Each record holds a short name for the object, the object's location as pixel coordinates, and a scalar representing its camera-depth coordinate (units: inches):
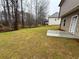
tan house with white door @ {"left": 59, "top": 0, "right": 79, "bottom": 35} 164.6
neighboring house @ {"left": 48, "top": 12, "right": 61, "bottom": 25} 622.0
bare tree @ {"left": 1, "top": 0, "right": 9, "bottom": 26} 403.9
